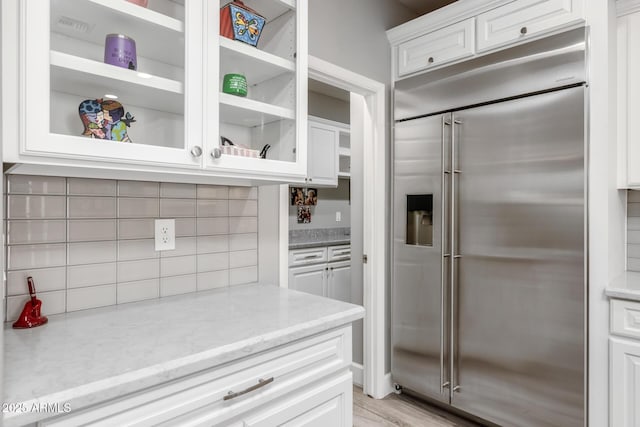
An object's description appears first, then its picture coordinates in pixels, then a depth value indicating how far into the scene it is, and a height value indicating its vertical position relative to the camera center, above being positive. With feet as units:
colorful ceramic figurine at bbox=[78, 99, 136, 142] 3.47 +0.89
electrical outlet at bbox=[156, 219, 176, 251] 4.86 -0.30
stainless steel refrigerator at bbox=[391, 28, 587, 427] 5.75 -0.40
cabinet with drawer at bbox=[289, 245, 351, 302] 11.48 -1.93
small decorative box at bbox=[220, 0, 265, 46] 4.45 +2.34
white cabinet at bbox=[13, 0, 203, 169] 3.04 +1.19
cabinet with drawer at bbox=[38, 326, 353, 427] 2.84 -1.63
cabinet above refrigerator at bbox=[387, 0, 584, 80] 5.94 +3.28
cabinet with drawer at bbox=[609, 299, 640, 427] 5.30 -2.15
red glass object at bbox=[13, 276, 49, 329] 3.65 -1.03
